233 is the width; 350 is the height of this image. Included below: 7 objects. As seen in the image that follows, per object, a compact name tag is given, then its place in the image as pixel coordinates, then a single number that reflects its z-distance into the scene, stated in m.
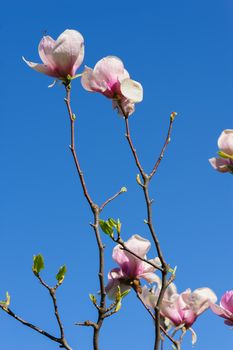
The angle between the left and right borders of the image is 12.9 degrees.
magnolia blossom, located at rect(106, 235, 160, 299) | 1.68
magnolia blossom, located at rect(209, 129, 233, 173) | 1.70
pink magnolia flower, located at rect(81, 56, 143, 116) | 1.73
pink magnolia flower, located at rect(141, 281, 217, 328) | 1.66
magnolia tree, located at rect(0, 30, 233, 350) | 1.61
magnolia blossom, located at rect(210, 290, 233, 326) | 1.67
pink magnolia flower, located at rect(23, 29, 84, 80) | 1.70
